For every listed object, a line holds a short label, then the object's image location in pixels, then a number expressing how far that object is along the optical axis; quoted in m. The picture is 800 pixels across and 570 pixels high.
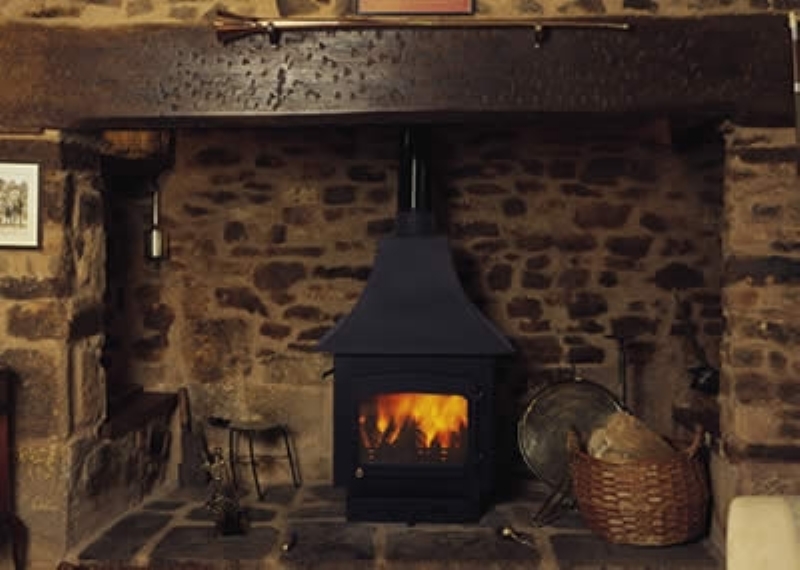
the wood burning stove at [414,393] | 3.64
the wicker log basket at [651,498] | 3.34
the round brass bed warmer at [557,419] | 4.15
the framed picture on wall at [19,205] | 3.29
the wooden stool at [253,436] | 4.24
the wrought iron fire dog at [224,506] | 3.54
